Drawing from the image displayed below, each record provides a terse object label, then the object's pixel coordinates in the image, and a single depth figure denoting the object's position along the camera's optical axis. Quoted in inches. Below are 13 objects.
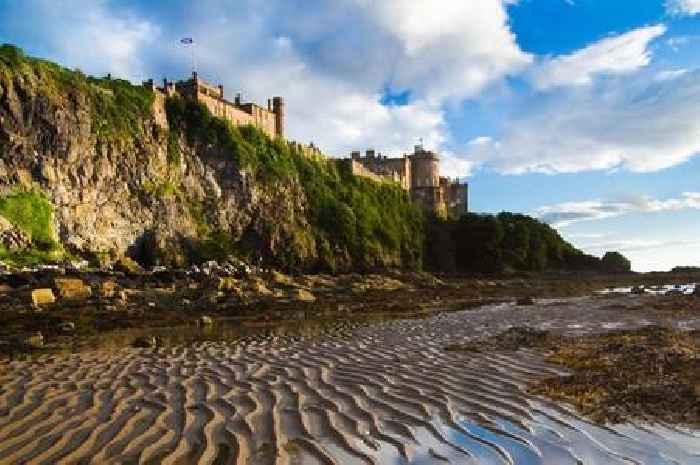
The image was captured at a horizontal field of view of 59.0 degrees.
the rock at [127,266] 1461.6
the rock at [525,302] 1155.3
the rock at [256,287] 1235.2
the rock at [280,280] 1505.7
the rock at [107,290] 1057.5
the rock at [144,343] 564.5
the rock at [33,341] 565.0
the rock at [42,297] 951.6
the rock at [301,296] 1191.6
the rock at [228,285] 1223.2
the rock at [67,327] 713.0
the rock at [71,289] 1042.7
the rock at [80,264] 1422.4
